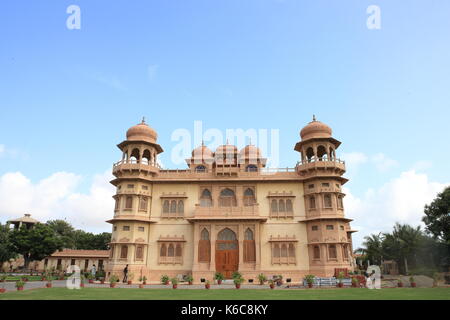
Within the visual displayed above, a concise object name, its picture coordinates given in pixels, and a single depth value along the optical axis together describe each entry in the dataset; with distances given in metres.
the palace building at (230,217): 27.98
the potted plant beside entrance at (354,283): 20.95
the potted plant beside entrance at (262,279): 23.41
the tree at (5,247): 39.22
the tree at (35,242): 40.03
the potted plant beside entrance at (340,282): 20.73
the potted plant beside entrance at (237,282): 19.81
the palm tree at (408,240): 40.03
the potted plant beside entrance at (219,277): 23.69
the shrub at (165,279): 23.90
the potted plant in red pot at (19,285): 17.70
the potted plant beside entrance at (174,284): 20.42
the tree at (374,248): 44.37
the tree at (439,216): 31.48
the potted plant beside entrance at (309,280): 20.68
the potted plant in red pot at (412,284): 21.27
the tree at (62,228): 64.38
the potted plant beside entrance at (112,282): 21.55
